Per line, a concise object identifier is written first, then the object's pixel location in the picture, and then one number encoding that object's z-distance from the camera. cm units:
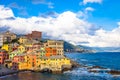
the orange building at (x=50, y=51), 16212
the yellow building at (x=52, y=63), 13904
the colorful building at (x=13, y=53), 16225
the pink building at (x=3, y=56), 15800
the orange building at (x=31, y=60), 14388
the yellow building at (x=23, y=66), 14092
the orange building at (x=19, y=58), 14750
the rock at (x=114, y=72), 13066
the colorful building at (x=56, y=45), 17370
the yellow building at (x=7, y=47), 17688
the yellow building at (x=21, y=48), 17094
